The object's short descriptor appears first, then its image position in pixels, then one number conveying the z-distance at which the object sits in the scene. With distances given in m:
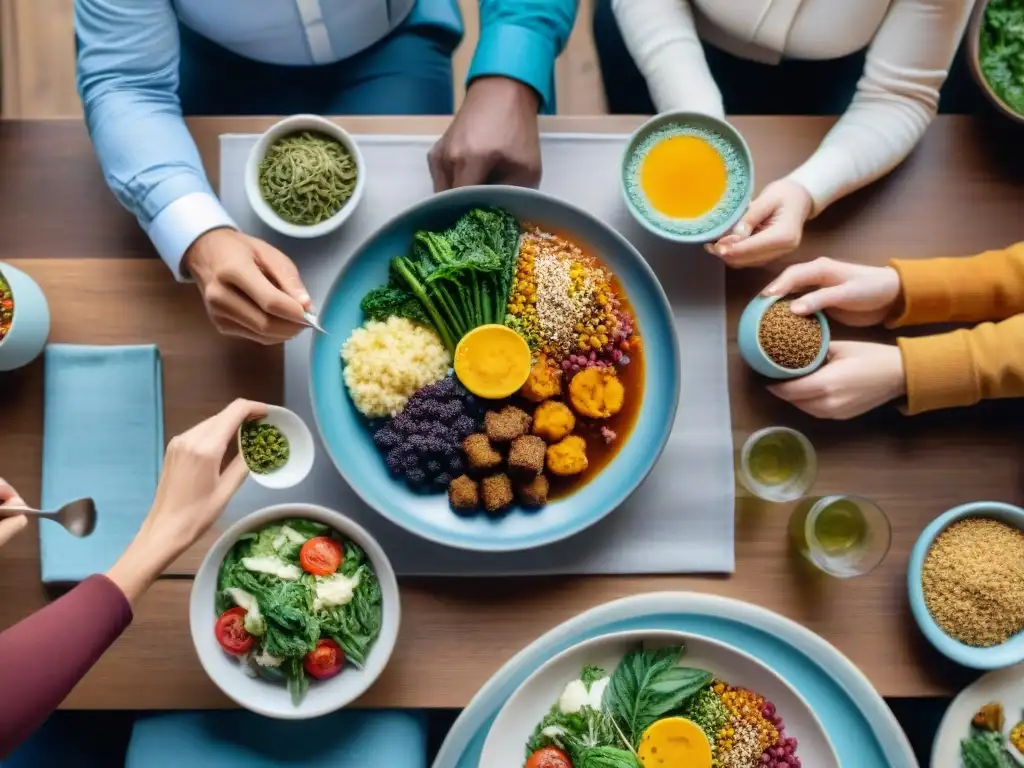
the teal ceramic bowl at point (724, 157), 1.36
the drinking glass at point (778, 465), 1.39
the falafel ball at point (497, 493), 1.34
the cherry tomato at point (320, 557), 1.26
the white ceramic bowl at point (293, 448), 1.30
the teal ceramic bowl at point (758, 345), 1.33
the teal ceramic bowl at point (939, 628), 1.31
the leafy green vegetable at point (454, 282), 1.36
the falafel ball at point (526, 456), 1.31
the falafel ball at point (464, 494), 1.34
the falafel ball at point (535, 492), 1.34
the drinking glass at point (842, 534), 1.36
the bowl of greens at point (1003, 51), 1.45
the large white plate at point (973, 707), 1.35
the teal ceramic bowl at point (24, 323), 1.29
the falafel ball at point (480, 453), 1.33
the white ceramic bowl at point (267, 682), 1.25
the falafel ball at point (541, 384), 1.36
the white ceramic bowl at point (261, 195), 1.36
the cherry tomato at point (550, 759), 1.24
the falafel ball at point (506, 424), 1.33
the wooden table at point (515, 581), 1.36
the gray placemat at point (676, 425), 1.38
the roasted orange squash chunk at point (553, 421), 1.35
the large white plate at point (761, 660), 1.32
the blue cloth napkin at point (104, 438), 1.34
